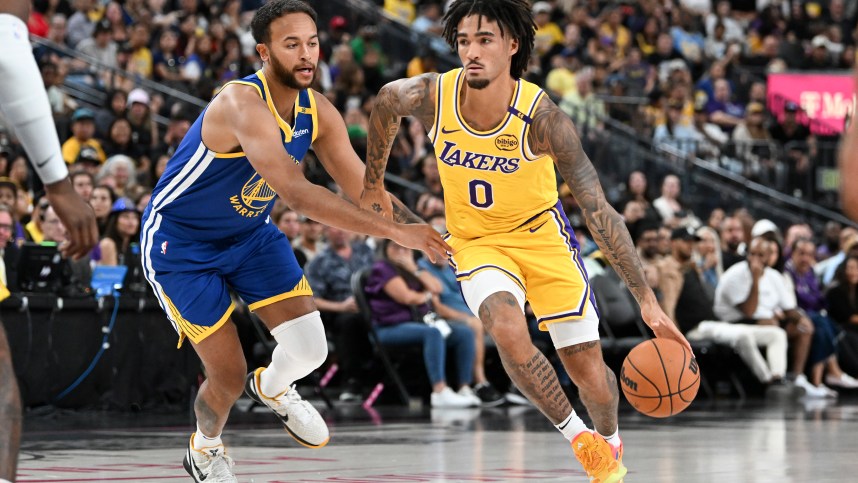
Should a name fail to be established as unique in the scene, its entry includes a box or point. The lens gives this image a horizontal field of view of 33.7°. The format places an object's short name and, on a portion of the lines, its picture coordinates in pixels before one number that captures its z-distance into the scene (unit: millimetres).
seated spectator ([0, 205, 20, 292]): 11273
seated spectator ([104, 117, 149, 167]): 14875
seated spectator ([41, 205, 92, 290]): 11648
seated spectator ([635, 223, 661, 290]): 14859
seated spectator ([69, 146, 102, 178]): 13594
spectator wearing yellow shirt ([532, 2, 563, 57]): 22116
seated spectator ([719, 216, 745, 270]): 17016
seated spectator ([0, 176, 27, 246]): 12102
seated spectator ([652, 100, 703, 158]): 20719
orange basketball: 6578
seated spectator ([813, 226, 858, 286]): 16844
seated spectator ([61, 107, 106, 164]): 14352
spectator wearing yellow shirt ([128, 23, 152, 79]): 17234
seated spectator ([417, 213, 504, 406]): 13344
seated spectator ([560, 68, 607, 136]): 19359
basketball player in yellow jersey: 6539
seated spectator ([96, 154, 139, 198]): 13413
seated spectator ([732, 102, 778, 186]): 21438
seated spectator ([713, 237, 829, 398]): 15328
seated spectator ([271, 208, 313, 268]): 13281
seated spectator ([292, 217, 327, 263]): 13812
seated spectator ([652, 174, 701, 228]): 17406
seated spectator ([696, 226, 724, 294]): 16062
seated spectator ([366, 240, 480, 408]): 12953
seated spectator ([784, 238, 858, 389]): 15844
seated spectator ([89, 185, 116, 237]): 12234
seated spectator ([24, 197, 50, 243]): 12414
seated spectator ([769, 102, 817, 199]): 21766
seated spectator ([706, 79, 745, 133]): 22578
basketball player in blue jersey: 6480
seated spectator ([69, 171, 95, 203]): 12367
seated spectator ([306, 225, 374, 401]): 13180
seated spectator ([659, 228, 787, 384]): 15016
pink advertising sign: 23822
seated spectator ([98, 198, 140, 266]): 11930
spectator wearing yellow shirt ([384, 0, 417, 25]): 22203
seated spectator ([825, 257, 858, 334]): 15992
